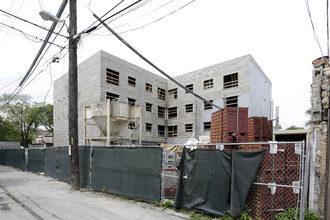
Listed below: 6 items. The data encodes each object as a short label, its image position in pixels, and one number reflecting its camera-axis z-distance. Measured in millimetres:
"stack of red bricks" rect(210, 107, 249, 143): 9891
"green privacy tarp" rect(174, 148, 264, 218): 5324
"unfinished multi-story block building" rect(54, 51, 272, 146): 23531
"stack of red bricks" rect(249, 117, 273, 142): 10695
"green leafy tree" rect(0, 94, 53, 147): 45750
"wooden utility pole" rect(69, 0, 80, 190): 9758
